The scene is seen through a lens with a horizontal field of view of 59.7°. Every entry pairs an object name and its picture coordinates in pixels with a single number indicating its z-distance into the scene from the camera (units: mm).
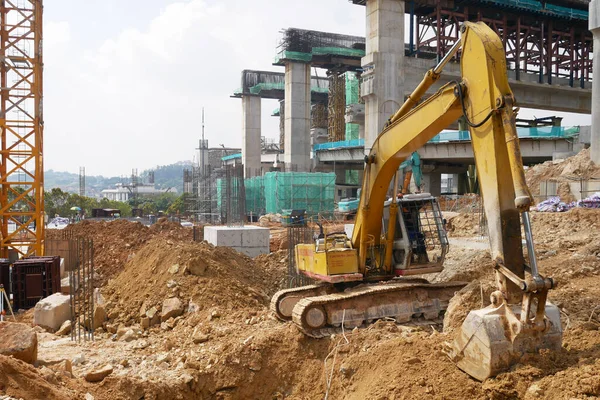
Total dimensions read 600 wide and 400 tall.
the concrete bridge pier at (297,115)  43156
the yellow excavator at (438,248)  5148
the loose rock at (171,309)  10629
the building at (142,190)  176275
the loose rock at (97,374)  7000
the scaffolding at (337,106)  50031
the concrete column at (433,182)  39875
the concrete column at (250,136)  51781
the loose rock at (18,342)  7051
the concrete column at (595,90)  24844
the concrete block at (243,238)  17938
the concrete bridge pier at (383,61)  29609
